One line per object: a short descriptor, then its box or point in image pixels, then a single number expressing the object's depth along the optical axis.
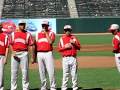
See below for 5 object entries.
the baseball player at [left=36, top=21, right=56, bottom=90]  11.84
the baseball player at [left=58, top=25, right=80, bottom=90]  12.27
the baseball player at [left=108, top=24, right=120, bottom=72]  12.19
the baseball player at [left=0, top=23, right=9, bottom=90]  11.68
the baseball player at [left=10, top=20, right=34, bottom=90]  11.57
